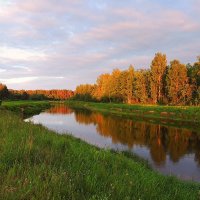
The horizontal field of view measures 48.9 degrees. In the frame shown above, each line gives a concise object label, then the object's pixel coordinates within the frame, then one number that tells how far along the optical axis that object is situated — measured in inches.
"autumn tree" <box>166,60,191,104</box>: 2478.2
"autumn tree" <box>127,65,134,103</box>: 3211.5
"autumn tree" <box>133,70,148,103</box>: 2959.5
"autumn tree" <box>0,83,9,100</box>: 3751.4
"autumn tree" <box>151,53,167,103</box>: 2766.2
